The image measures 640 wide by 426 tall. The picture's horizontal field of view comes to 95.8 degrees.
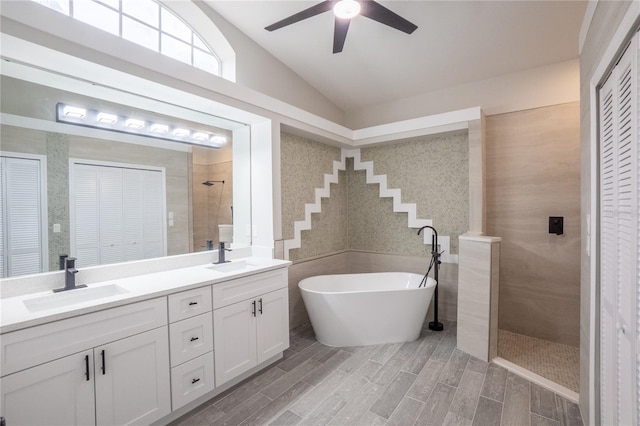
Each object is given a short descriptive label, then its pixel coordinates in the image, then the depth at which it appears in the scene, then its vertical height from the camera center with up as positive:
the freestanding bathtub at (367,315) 2.75 -1.02
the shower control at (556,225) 2.78 -0.16
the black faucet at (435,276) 3.18 -0.75
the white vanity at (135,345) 1.32 -0.76
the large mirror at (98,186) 1.71 +0.19
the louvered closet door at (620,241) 1.02 -0.14
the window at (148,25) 1.98 +1.44
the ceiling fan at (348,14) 1.88 +1.34
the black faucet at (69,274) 1.77 -0.38
